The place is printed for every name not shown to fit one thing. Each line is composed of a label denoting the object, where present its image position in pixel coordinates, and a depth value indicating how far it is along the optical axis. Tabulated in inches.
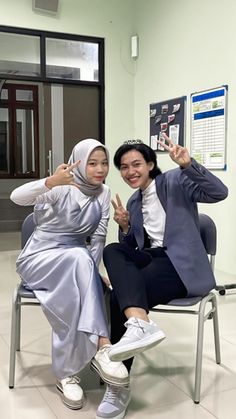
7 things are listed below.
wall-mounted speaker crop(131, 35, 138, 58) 204.7
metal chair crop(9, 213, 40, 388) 75.0
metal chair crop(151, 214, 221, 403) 70.0
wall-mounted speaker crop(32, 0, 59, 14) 188.7
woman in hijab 68.6
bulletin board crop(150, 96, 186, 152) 173.8
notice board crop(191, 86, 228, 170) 150.9
